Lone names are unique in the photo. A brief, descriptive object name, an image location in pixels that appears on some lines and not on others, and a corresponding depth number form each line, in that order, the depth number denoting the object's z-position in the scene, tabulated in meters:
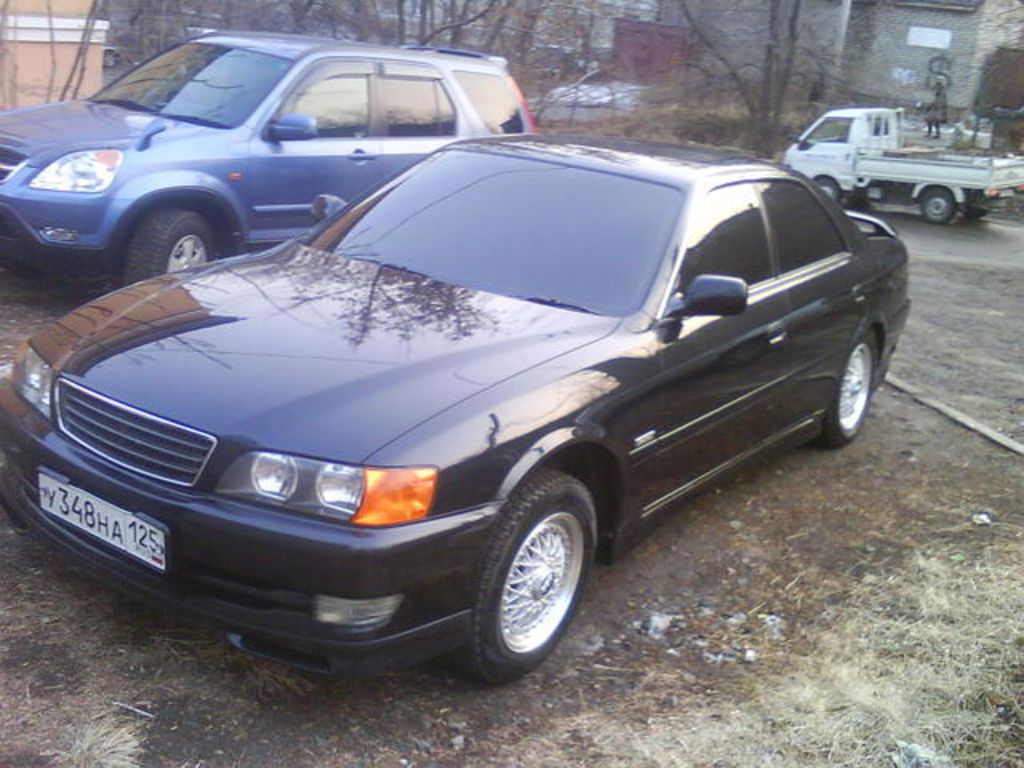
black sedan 3.11
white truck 16.94
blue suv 6.45
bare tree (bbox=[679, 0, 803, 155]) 22.06
